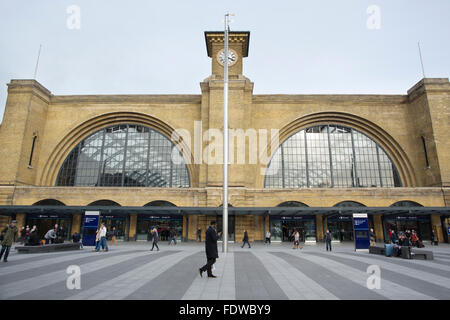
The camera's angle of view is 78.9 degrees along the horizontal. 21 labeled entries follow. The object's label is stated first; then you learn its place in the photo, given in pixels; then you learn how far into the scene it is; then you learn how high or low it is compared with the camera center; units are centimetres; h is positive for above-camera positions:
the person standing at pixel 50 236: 1702 -79
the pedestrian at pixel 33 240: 1445 -88
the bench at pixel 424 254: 1246 -128
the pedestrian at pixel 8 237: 1013 -54
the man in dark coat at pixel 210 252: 757 -76
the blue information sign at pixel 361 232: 1695 -44
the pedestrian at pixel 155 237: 1619 -78
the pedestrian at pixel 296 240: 1964 -109
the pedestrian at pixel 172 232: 2562 -77
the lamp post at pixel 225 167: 1499 +322
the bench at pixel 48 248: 1352 -127
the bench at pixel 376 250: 1430 -131
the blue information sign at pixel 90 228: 1759 -30
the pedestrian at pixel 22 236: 2200 -109
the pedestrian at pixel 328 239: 1794 -93
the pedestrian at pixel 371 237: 2035 -92
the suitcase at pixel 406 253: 1257 -125
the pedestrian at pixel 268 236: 2487 -104
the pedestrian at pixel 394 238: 1627 -79
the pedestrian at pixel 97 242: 1475 -102
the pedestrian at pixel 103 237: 1509 -75
